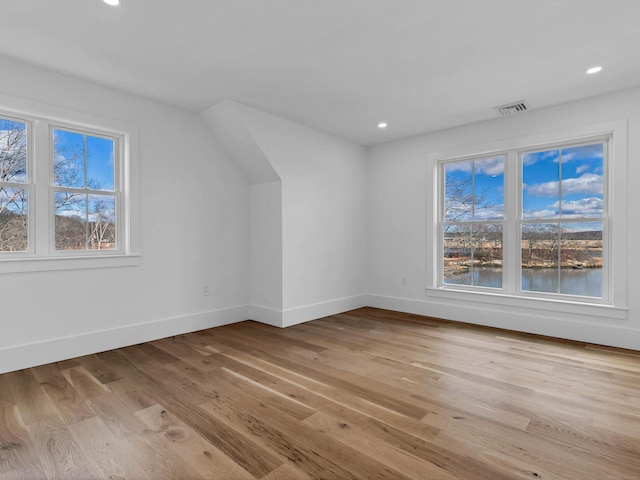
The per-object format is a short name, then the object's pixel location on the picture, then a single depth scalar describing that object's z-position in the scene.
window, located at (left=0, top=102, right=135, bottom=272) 3.03
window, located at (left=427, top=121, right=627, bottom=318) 3.75
